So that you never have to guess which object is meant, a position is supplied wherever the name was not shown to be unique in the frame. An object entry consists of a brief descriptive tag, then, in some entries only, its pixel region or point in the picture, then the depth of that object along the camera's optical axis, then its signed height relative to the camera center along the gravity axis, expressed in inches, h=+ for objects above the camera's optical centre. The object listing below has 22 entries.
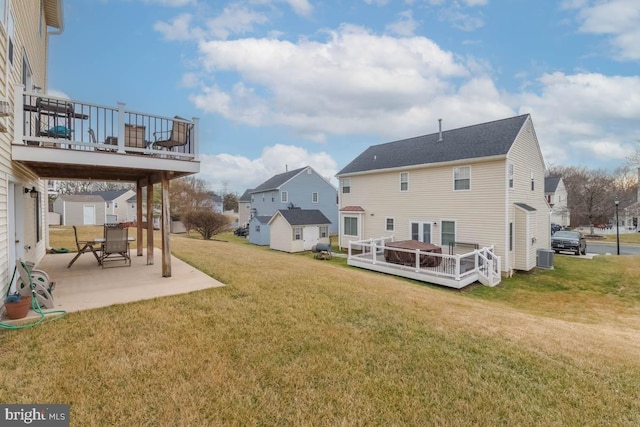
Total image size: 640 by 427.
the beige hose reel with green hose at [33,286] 179.5 -42.1
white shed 877.8 -44.1
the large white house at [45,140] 188.5 +56.5
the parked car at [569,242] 713.5 -72.7
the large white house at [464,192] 511.5 +44.8
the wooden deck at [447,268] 434.8 -87.2
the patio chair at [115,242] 293.9 -25.4
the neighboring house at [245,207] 1566.3 +48.4
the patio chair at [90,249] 301.2 -33.4
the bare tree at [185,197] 1325.0 +88.5
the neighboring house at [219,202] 2125.1 +106.3
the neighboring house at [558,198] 1467.8 +79.1
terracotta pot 159.3 -49.1
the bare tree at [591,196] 1373.0 +79.4
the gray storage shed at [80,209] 1214.3 +35.9
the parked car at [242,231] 1309.1 -69.5
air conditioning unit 555.2 -85.9
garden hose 151.7 -55.3
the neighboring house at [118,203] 1387.8 +67.7
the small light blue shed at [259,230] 1036.0 -51.9
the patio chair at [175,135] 254.7 +72.0
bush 1047.6 -20.0
